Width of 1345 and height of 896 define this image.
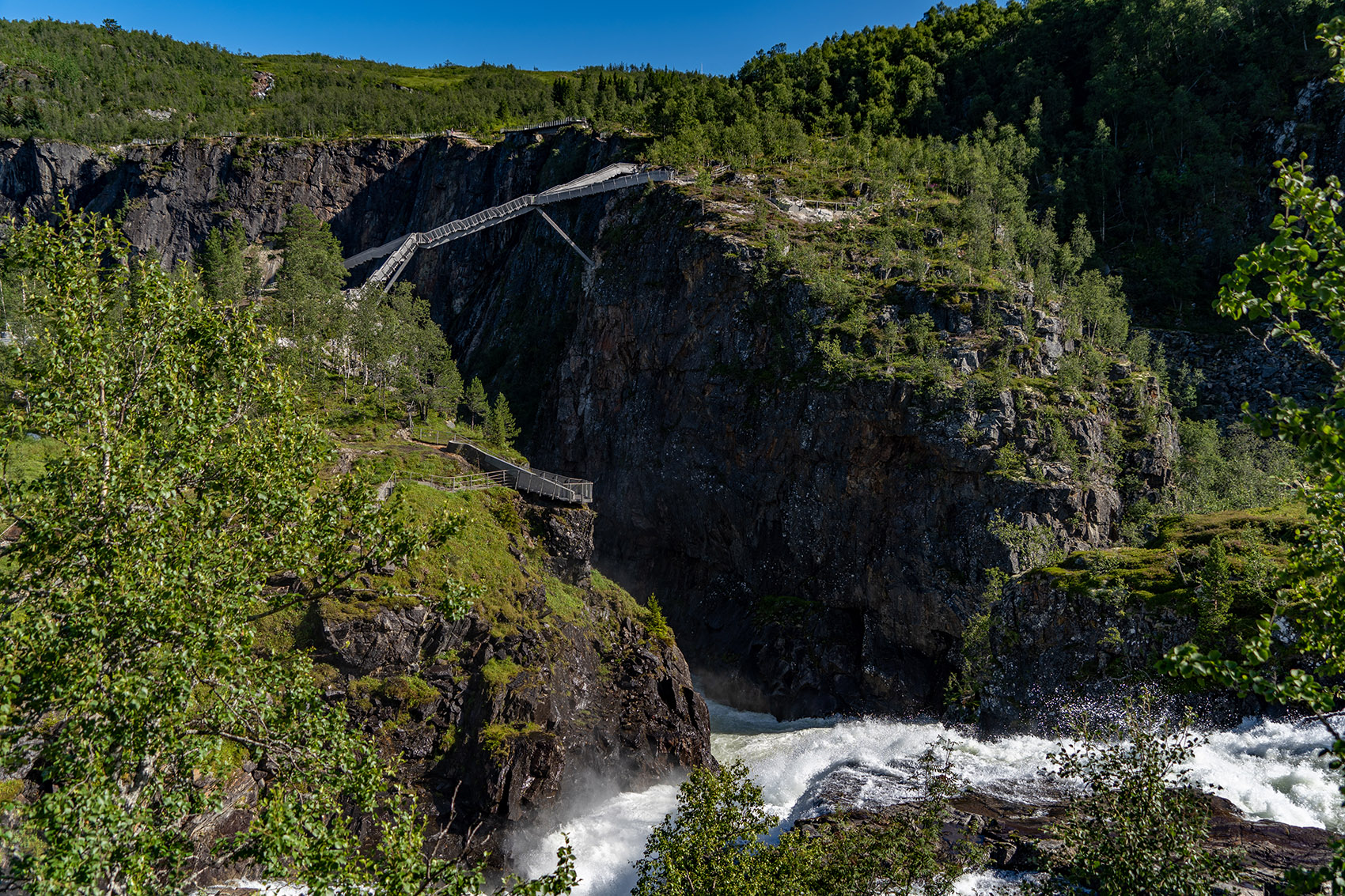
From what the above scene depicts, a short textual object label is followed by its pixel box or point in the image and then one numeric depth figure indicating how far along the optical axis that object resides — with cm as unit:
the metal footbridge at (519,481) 5109
